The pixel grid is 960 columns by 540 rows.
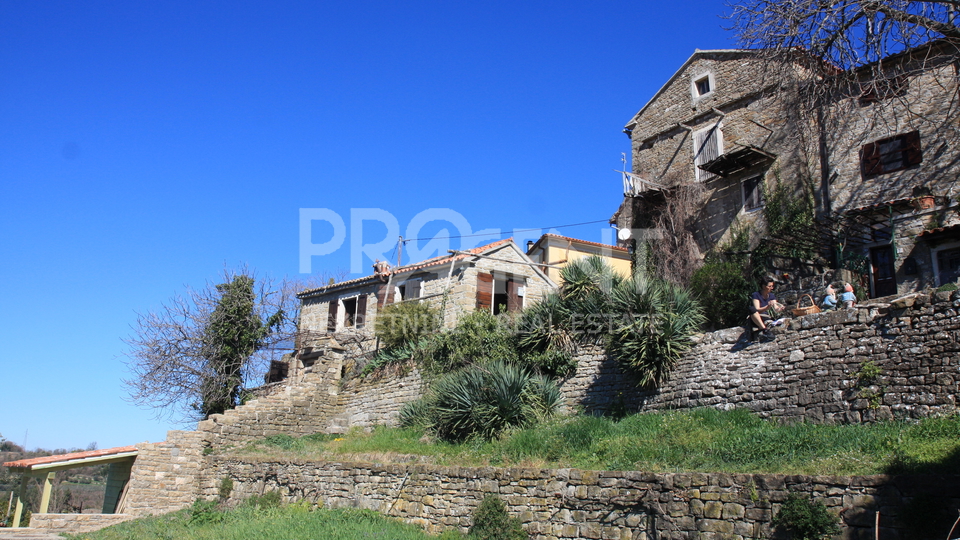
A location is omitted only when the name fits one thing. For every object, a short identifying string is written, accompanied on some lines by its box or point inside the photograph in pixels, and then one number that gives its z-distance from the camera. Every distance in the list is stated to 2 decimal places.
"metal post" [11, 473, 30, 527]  19.39
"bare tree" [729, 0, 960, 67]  8.98
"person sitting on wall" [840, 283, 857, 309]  11.70
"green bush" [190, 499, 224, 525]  15.94
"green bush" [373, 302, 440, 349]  21.70
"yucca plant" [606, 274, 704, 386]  13.32
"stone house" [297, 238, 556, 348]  24.34
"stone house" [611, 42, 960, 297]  17.20
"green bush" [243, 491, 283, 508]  15.87
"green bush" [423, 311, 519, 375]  17.67
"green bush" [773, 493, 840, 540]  7.43
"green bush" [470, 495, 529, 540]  10.69
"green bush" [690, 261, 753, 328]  17.61
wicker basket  12.03
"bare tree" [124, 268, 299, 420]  24.55
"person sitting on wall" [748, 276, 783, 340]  12.35
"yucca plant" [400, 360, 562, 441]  14.29
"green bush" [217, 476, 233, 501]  17.92
